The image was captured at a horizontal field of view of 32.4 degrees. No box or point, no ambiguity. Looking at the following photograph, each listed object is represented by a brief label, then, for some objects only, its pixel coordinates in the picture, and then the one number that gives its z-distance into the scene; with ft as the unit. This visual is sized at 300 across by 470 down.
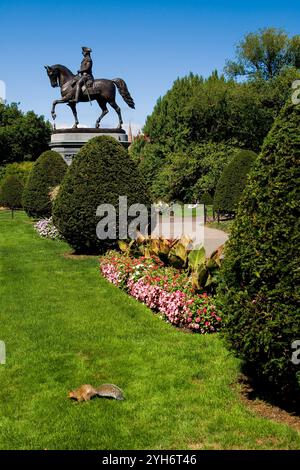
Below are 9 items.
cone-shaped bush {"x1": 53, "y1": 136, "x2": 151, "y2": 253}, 42.45
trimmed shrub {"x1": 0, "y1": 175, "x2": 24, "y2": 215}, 99.69
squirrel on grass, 16.47
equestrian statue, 75.51
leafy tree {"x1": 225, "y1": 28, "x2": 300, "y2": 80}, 148.36
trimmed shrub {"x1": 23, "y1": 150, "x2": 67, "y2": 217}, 69.82
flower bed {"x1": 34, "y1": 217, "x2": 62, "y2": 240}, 57.96
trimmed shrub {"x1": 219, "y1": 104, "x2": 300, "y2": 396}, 14.40
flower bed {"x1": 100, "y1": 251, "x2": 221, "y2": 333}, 23.65
